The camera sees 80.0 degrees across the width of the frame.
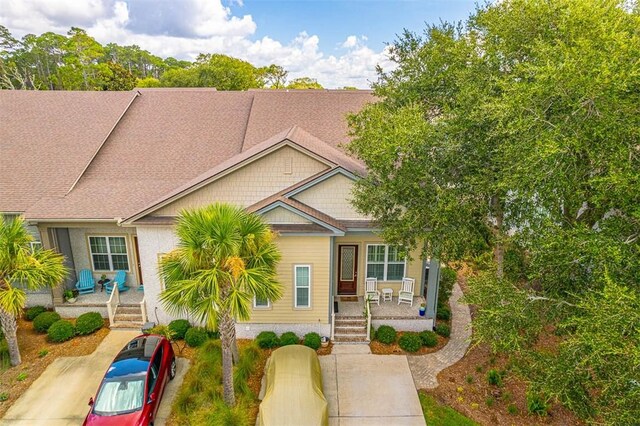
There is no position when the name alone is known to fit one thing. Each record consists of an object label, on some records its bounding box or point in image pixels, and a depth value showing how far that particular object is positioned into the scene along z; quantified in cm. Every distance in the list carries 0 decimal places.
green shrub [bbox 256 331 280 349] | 1370
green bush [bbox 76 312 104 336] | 1430
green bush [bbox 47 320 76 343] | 1391
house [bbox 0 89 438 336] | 1388
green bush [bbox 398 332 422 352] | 1367
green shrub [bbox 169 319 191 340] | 1401
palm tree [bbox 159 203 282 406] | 952
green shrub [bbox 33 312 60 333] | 1451
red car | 973
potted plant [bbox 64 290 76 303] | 1542
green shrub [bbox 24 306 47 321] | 1526
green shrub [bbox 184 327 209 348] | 1373
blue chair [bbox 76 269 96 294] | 1616
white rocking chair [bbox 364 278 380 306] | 1554
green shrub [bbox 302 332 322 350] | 1360
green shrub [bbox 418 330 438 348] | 1391
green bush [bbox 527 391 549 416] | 1073
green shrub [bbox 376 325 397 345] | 1393
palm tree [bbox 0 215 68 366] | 1193
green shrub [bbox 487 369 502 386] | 1198
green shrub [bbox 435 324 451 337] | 1458
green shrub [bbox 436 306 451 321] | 1559
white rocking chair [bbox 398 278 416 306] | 1552
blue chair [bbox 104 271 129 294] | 1619
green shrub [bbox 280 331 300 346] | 1366
